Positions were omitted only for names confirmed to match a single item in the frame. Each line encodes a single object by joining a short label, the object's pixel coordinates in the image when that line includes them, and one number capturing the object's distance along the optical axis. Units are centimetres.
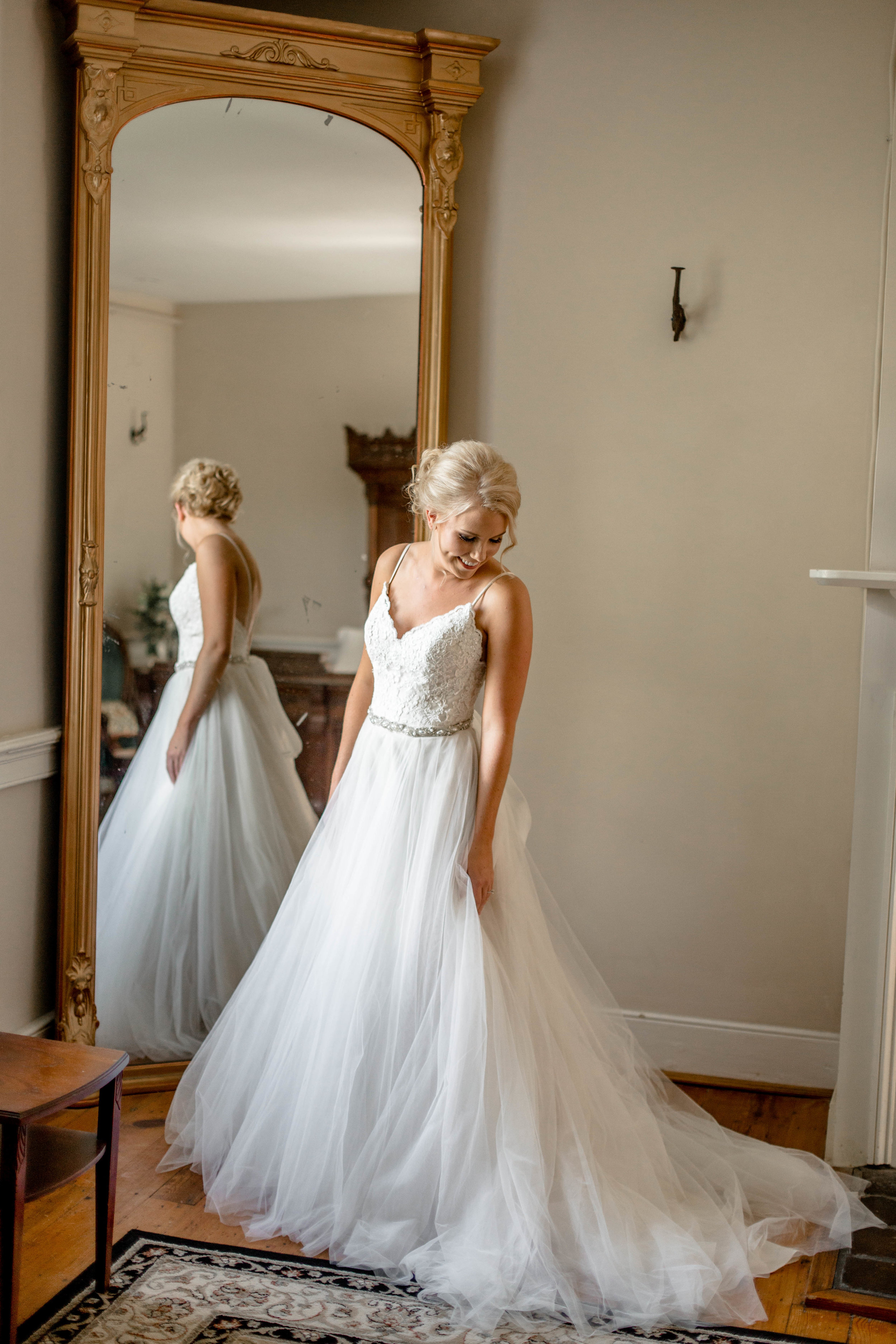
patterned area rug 201
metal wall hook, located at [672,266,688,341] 309
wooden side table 180
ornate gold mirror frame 277
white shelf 242
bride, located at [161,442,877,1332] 217
